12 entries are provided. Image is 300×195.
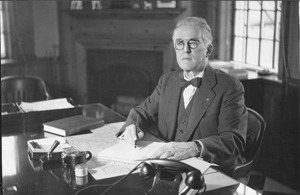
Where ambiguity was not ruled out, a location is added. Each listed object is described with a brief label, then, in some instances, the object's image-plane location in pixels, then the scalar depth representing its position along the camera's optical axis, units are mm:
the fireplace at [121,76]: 5172
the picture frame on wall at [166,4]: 4830
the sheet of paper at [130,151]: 1970
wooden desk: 1665
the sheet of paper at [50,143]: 2104
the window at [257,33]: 4121
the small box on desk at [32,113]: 2667
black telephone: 1634
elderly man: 2238
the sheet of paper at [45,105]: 2883
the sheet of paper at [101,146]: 1835
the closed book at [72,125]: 2445
